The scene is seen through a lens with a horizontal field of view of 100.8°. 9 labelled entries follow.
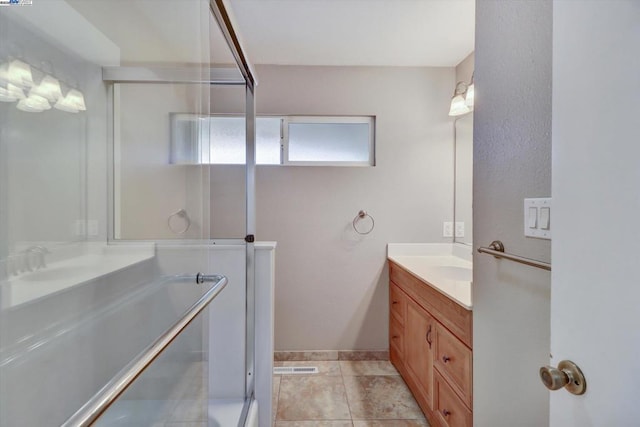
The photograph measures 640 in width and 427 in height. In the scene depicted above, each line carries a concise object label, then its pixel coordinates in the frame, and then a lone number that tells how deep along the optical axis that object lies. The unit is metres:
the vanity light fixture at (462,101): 1.97
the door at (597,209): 0.41
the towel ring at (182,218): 1.01
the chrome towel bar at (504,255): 0.78
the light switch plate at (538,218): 0.79
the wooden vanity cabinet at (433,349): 1.22
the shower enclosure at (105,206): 0.67
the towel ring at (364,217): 2.32
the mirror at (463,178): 2.14
